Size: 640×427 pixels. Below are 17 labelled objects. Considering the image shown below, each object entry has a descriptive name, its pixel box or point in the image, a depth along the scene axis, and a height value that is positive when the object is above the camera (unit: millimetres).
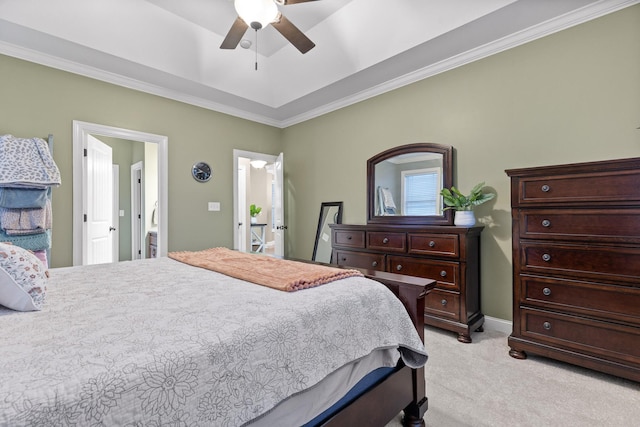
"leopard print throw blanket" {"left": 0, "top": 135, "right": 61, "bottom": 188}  2461 +427
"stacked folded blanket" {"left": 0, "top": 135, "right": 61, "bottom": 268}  2465 +193
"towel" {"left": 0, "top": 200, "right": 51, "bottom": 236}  2463 -52
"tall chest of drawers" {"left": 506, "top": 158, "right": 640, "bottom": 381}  1886 -343
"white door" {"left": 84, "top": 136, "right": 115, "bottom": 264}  3381 +132
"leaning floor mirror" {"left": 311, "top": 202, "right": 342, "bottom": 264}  4230 -214
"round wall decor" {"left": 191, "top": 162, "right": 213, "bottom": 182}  4078 +581
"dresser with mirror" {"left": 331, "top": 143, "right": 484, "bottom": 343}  2650 -229
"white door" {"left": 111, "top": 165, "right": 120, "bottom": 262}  4939 +103
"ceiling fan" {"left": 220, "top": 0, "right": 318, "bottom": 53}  1988 +1387
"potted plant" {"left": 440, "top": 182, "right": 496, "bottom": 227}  2729 +120
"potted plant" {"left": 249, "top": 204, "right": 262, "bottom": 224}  7734 +76
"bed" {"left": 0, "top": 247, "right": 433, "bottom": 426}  657 -375
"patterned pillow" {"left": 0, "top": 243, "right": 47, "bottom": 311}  1048 -247
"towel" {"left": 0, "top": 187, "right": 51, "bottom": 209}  2457 +138
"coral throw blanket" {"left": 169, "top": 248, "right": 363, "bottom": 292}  1388 -313
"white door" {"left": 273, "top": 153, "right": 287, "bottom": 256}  4727 +157
